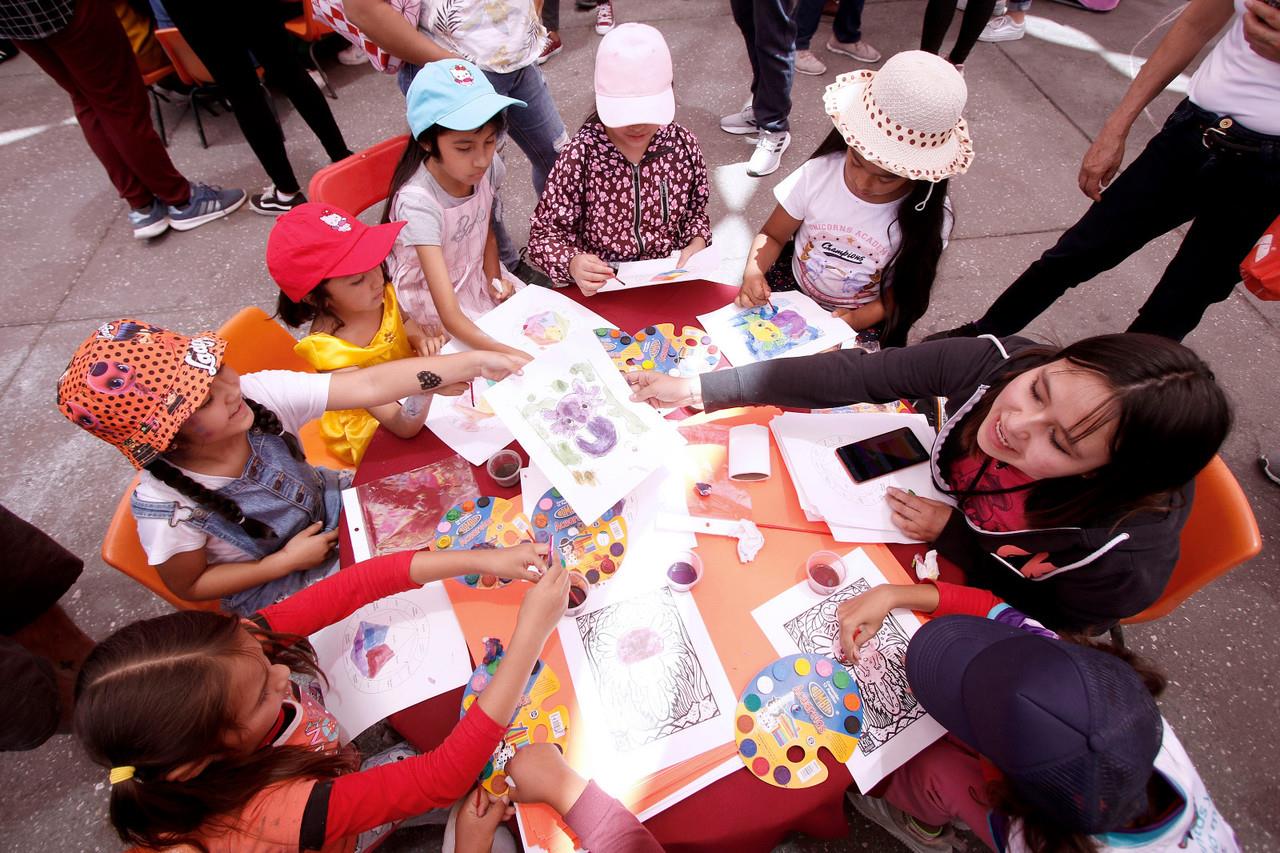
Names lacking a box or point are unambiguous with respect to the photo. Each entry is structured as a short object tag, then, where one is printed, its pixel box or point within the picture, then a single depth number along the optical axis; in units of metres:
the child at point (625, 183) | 1.77
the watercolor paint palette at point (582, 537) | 1.31
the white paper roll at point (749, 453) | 1.43
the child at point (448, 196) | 1.73
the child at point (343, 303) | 1.60
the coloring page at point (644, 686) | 1.09
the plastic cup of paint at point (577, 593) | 1.25
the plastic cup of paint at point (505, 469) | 1.44
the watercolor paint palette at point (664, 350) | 1.67
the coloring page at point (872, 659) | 1.10
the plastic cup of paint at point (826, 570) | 1.28
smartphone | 1.45
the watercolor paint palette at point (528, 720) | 1.12
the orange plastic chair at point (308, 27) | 3.79
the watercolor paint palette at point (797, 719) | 1.08
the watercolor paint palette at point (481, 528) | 1.36
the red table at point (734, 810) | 1.03
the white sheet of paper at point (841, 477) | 1.36
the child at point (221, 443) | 1.17
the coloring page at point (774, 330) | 1.72
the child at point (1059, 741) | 0.89
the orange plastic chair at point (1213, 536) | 1.29
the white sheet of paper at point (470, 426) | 1.51
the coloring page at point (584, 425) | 1.39
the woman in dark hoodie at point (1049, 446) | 1.10
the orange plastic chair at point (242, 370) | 1.31
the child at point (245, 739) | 0.99
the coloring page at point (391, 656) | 1.18
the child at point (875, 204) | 1.60
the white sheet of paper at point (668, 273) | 1.84
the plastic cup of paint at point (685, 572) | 1.27
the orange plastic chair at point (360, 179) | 1.89
